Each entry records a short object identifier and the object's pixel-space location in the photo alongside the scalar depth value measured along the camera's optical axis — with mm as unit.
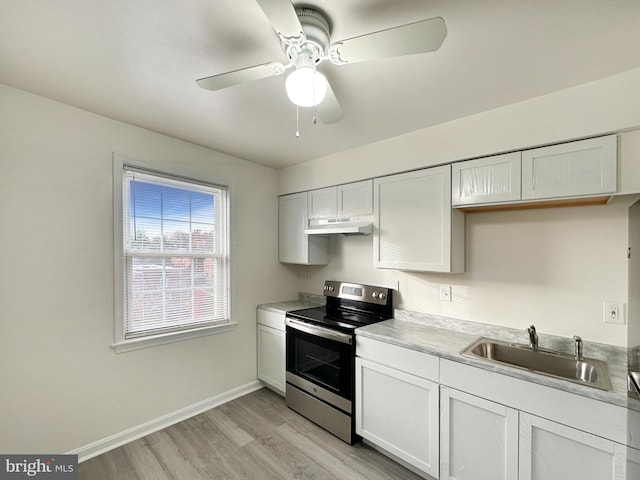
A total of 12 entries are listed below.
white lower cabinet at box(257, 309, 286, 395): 2900
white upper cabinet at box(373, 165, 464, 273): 2107
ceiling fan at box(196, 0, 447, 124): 982
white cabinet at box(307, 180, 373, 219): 2617
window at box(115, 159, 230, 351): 2299
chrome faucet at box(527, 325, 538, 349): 1849
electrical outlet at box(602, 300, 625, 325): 1658
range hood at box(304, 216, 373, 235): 2506
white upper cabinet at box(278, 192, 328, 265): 3092
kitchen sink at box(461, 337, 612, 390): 1619
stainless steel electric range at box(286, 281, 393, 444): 2273
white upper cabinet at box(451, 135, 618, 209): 1531
